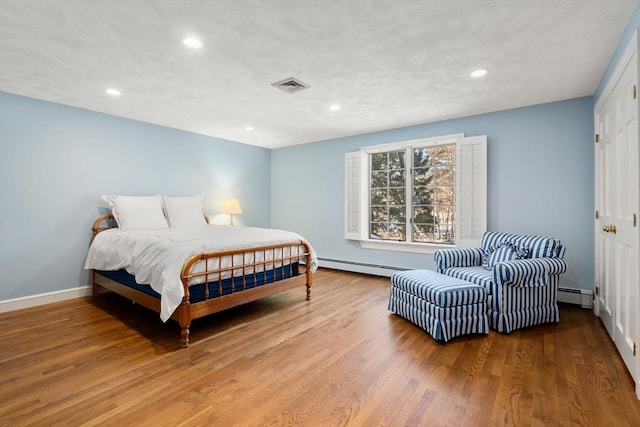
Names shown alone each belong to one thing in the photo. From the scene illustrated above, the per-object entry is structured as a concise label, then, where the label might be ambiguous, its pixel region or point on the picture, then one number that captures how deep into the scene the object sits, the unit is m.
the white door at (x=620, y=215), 1.97
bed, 2.60
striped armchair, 2.78
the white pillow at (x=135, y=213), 3.85
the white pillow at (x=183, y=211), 4.36
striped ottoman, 2.62
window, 4.05
